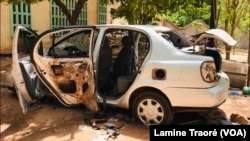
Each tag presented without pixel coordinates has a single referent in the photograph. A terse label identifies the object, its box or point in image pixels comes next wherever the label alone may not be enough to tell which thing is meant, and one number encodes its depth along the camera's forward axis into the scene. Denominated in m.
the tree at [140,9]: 9.30
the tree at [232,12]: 11.88
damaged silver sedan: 4.43
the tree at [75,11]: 9.64
